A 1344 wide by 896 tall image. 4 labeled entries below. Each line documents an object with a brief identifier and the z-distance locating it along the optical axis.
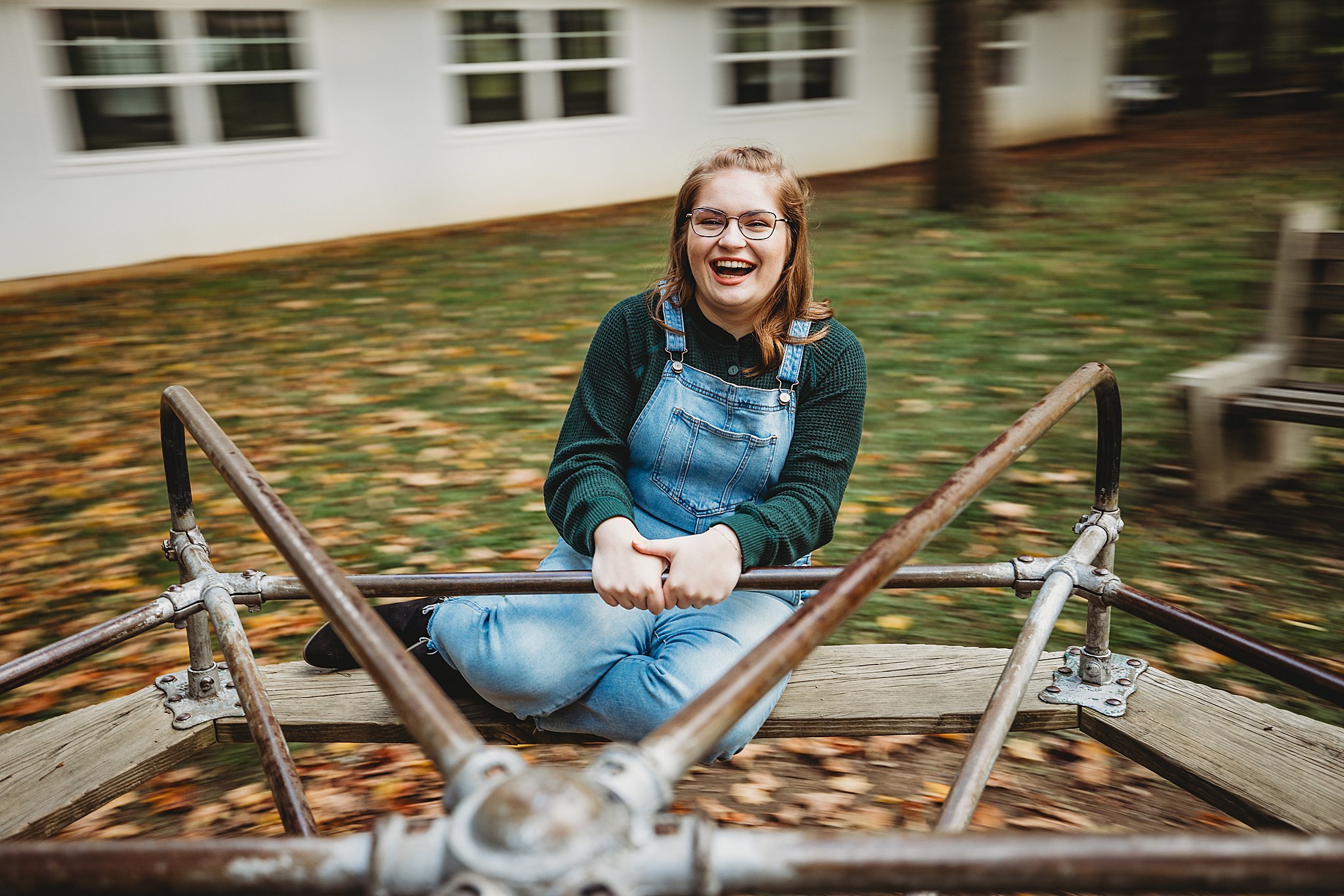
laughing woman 2.10
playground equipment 0.90
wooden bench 3.89
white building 9.09
